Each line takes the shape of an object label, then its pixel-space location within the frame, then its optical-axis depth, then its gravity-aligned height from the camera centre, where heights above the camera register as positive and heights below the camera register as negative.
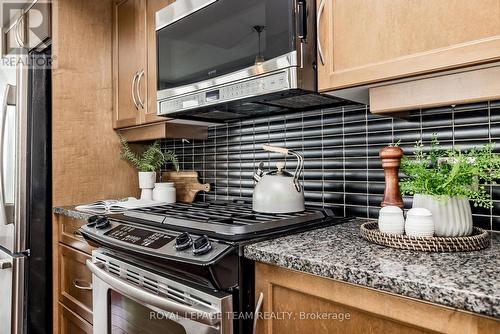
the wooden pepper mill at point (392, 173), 1.02 -0.03
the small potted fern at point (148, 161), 2.04 +0.03
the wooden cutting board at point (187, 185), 1.99 -0.11
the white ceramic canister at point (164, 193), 1.94 -0.15
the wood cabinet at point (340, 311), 0.63 -0.30
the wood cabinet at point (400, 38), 0.82 +0.33
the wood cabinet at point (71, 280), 1.61 -0.55
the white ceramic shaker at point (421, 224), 0.85 -0.15
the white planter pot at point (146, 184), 2.02 -0.10
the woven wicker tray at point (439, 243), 0.83 -0.19
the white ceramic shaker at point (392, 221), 0.91 -0.15
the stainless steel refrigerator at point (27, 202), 1.86 -0.18
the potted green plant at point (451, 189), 0.88 -0.07
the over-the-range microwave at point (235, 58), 1.12 +0.39
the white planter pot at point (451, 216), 0.88 -0.13
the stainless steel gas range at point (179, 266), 0.91 -0.29
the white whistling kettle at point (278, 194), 1.26 -0.11
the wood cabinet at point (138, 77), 1.82 +0.49
